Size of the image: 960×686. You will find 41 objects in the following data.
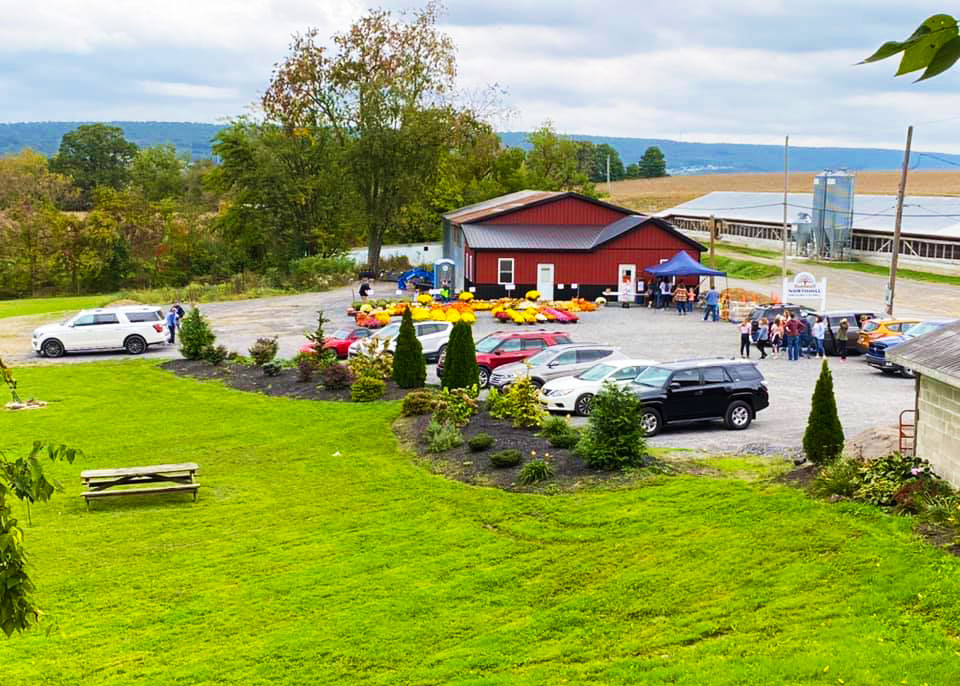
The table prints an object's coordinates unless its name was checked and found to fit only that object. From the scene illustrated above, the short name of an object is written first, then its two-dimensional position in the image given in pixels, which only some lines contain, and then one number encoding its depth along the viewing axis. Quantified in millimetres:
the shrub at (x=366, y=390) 27312
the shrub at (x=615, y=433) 17859
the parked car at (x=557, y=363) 26297
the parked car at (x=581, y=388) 24000
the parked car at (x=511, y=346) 29234
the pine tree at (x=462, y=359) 25234
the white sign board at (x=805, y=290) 40562
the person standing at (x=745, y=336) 33625
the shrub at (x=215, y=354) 34094
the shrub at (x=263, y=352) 32375
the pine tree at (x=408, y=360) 27844
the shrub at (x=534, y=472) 17750
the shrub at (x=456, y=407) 22266
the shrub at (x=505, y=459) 18594
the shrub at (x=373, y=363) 28562
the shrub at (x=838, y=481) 14703
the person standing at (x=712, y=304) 43781
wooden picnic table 18094
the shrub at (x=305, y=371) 29891
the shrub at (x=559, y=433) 19422
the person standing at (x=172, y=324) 40281
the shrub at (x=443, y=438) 20750
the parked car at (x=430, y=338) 33031
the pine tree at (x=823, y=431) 16516
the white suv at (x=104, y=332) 37031
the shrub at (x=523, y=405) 21320
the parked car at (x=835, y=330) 34031
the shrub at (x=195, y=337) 34750
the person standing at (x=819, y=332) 33406
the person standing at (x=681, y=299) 47281
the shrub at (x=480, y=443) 19891
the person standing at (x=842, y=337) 33438
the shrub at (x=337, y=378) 28453
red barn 51156
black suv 22125
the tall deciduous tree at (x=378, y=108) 66125
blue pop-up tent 47812
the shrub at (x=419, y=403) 24266
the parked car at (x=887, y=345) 30234
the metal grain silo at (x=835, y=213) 68125
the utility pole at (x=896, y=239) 40312
